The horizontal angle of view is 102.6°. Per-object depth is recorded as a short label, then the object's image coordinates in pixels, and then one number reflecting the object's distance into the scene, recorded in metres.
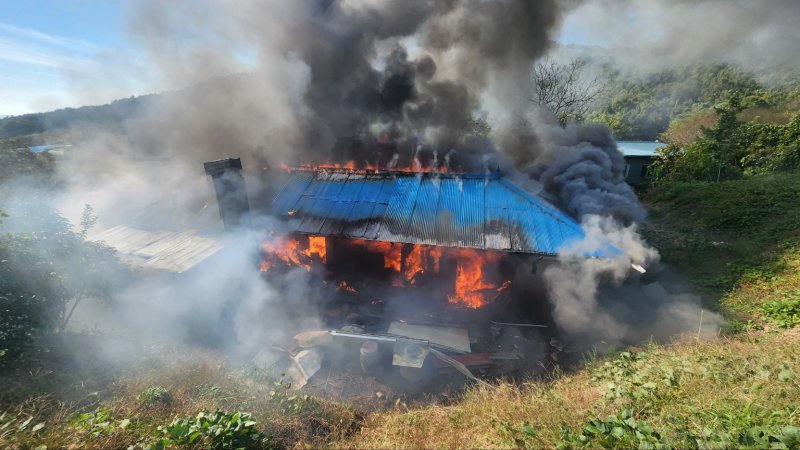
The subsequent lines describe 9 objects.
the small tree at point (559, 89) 30.12
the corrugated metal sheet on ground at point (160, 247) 10.07
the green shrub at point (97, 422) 5.09
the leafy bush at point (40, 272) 7.28
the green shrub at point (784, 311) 9.20
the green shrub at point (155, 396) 6.66
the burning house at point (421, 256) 10.52
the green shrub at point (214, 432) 4.93
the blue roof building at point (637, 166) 27.06
